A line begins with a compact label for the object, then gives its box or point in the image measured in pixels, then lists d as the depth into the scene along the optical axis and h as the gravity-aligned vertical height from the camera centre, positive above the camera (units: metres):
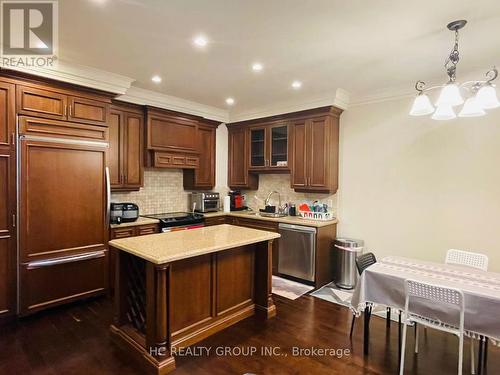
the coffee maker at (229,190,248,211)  5.52 -0.35
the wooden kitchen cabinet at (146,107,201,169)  4.39 +0.68
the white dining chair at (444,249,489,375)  2.68 -0.71
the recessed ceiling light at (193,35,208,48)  2.57 +1.28
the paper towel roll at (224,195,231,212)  5.29 -0.37
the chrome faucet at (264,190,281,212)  5.24 -0.26
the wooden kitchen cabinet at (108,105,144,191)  4.04 +0.49
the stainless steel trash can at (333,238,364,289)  4.05 -1.12
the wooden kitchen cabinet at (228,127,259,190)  5.38 +0.40
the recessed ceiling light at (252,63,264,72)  3.17 +1.29
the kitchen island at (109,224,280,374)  2.29 -0.98
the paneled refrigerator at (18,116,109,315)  2.98 -0.34
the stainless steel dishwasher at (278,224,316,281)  4.07 -0.98
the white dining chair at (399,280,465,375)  1.93 -0.79
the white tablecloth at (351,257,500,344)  1.94 -0.78
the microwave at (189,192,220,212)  5.05 -0.33
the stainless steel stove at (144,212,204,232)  4.17 -0.57
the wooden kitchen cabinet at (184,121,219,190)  5.12 +0.34
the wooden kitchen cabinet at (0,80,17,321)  2.87 -0.18
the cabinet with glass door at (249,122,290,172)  4.82 +0.62
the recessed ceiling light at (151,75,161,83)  3.64 +1.31
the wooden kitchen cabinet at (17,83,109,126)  3.00 +0.85
